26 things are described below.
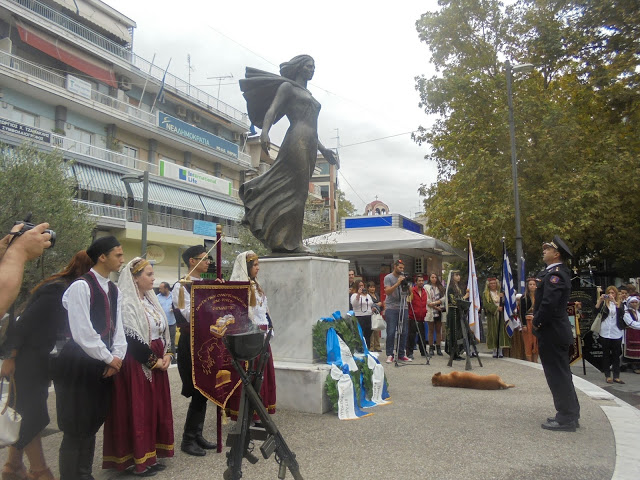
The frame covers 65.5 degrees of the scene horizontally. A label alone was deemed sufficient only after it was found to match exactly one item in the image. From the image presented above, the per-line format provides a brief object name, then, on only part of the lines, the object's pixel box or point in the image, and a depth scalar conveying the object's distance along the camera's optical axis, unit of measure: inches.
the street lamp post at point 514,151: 582.6
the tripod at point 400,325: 375.2
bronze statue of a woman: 256.2
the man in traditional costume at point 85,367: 133.3
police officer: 200.2
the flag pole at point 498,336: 426.9
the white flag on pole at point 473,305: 372.8
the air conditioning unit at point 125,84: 1087.6
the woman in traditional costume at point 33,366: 141.7
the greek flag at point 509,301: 401.1
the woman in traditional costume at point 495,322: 425.4
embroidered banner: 158.4
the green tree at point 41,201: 614.9
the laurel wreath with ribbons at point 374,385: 238.1
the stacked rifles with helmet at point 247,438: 107.0
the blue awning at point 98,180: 932.5
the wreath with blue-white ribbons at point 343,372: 215.9
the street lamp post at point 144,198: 659.4
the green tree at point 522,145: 642.2
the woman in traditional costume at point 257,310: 195.6
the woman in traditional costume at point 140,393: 149.8
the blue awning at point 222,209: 1236.5
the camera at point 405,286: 416.8
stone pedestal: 222.4
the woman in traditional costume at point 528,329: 406.3
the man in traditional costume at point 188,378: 176.4
